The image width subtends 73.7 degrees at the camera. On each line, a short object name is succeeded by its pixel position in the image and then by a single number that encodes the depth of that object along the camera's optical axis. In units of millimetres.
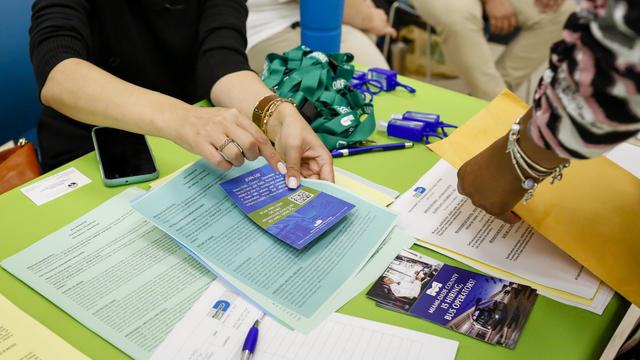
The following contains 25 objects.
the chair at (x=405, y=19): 2656
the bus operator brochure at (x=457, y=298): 538
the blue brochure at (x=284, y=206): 620
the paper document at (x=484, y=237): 609
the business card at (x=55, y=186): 741
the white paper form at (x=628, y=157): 793
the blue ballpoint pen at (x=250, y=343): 492
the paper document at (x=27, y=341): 495
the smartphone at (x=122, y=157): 772
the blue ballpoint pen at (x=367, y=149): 865
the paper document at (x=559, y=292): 571
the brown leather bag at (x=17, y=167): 851
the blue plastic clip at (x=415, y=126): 902
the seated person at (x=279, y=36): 1639
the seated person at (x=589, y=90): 395
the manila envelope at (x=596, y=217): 593
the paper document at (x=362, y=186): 745
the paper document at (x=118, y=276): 528
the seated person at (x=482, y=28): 2375
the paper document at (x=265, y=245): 561
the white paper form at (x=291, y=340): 502
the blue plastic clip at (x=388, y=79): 1114
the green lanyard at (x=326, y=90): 895
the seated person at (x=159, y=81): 732
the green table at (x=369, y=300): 517
